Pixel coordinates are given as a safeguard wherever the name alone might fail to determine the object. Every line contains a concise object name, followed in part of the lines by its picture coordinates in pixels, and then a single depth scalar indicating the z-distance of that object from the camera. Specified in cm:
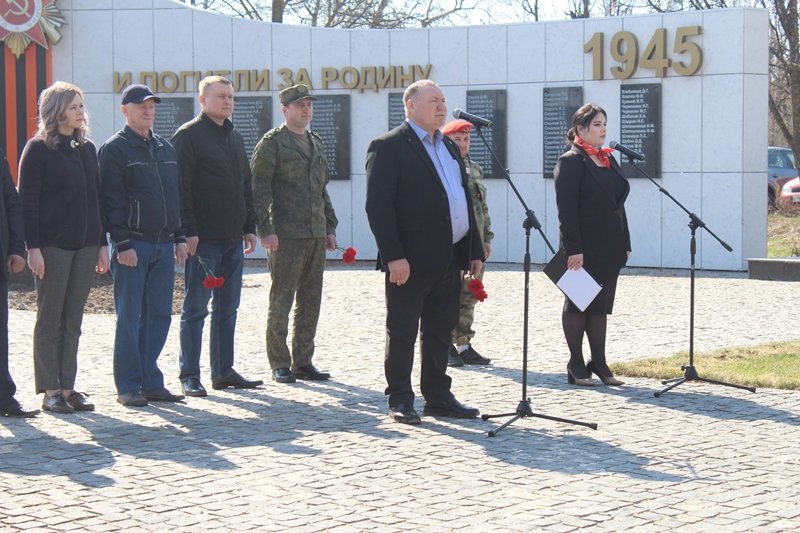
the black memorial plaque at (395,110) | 1958
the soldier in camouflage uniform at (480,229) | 977
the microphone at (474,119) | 777
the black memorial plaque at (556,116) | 1866
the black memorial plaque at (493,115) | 1908
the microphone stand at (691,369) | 874
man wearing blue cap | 809
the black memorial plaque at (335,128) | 1986
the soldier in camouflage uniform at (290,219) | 913
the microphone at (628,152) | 895
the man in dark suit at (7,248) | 770
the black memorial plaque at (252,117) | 2014
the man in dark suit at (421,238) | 749
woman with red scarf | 889
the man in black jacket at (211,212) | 862
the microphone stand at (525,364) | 741
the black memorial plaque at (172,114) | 2033
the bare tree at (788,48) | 2442
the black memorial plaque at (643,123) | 1808
